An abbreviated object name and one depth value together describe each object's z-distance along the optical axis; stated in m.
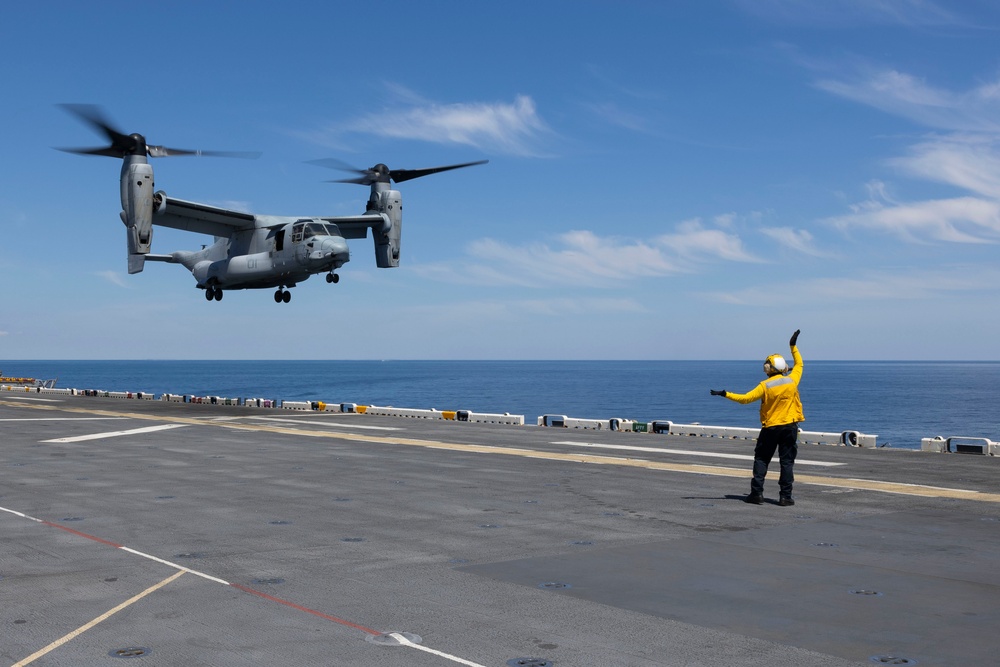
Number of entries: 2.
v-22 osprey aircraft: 43.84
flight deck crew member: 14.08
